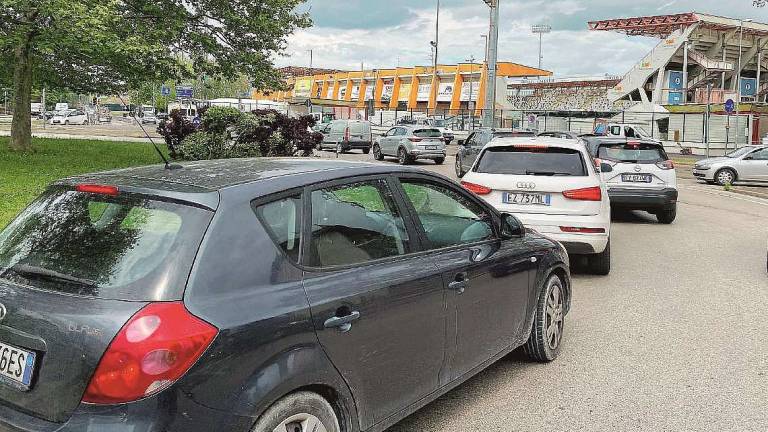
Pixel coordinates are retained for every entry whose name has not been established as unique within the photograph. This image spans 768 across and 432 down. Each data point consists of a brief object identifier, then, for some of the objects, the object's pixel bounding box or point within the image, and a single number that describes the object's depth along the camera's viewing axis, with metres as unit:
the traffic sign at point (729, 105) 28.63
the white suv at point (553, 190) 7.93
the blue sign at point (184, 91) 29.39
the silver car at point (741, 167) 22.55
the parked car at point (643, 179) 12.66
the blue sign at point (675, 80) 59.25
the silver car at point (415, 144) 28.89
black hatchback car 2.44
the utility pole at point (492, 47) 26.09
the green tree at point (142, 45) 15.38
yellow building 73.81
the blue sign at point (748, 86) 65.94
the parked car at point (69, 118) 69.31
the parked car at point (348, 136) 33.72
